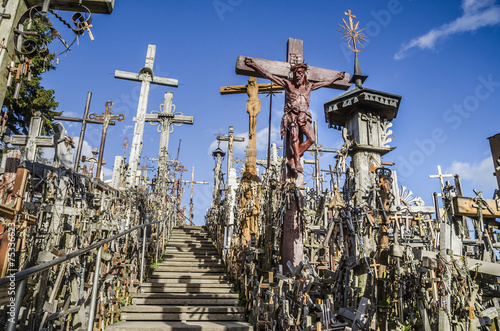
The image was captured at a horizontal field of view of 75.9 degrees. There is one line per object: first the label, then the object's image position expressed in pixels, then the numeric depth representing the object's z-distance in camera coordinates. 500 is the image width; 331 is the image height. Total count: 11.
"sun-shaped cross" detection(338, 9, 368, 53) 10.33
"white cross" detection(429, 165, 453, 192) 15.61
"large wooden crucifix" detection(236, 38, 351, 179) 6.40
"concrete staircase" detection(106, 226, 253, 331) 6.05
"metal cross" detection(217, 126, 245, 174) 17.10
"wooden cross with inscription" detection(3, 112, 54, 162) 6.58
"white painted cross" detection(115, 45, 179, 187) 11.54
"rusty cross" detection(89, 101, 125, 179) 11.09
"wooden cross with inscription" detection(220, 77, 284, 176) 11.69
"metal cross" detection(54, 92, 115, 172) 10.55
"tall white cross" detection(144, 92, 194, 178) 15.41
